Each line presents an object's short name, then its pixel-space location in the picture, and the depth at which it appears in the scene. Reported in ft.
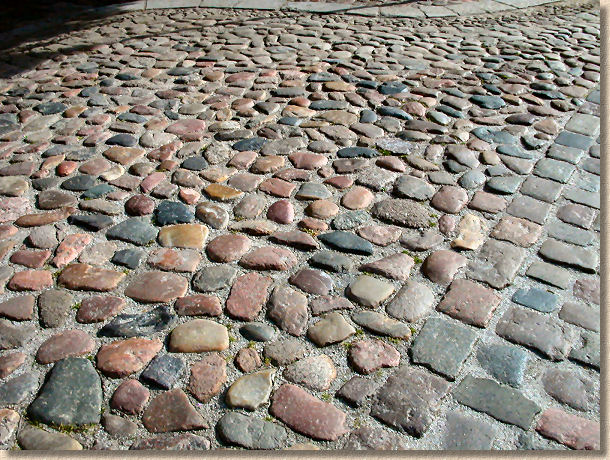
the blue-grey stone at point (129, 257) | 7.73
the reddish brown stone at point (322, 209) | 8.75
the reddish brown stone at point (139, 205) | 8.91
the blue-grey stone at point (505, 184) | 9.50
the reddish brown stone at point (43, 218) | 8.69
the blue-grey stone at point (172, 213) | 8.68
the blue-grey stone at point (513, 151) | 10.58
